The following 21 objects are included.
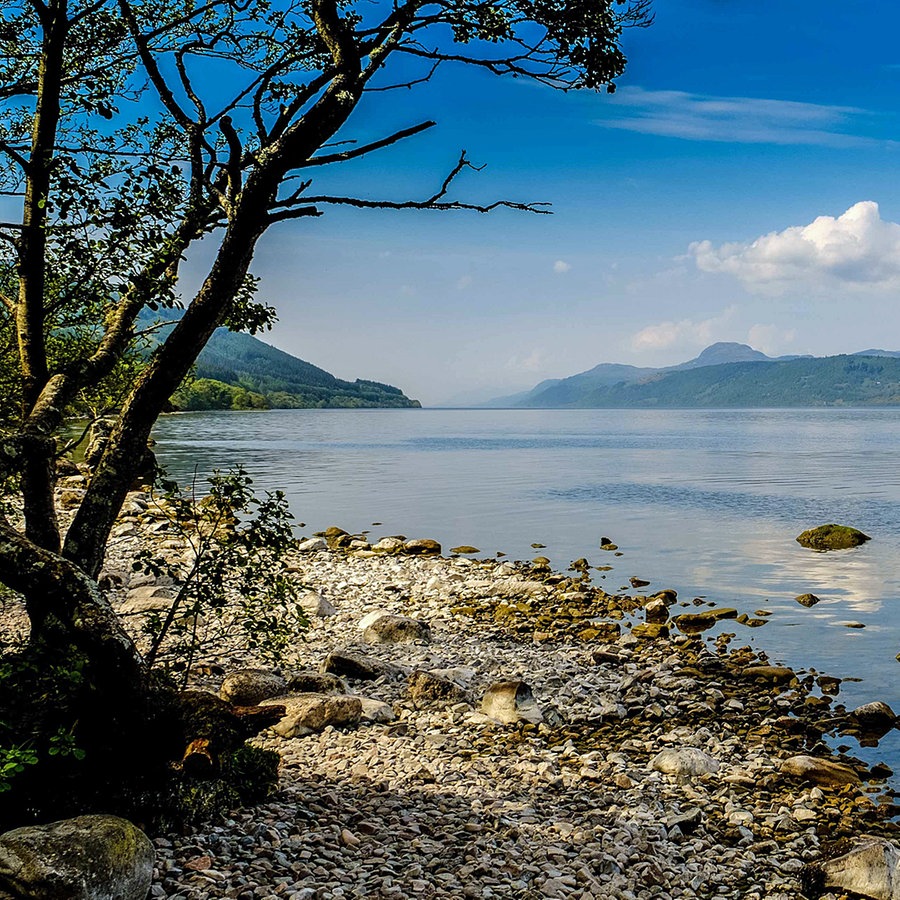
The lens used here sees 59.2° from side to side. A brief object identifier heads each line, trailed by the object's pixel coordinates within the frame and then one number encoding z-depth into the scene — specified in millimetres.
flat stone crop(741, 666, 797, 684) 12914
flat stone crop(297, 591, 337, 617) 15867
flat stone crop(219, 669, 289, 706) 10359
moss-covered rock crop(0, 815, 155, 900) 5004
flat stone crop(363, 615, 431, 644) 14375
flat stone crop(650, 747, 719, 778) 9102
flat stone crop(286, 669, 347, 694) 10773
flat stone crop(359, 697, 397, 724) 10125
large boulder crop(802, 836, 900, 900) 6730
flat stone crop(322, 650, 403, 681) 11938
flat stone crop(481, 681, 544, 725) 10492
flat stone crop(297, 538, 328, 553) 23875
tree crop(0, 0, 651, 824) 6473
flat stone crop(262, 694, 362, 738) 9617
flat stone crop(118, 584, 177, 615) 14945
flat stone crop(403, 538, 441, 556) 24492
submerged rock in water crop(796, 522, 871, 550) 25844
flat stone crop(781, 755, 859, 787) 9133
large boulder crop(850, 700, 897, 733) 11031
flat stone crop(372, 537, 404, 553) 24761
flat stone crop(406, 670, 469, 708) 11086
